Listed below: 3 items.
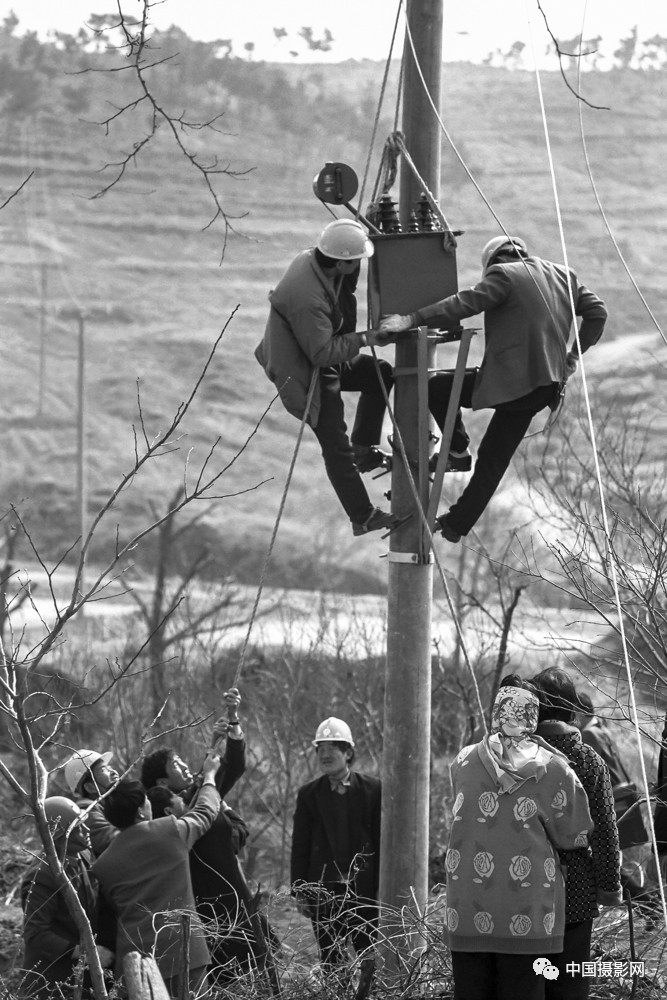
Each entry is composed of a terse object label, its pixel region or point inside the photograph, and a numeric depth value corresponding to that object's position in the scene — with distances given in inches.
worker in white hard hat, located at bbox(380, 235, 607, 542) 513.0
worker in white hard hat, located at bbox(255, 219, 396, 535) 520.4
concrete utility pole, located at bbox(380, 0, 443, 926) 506.3
